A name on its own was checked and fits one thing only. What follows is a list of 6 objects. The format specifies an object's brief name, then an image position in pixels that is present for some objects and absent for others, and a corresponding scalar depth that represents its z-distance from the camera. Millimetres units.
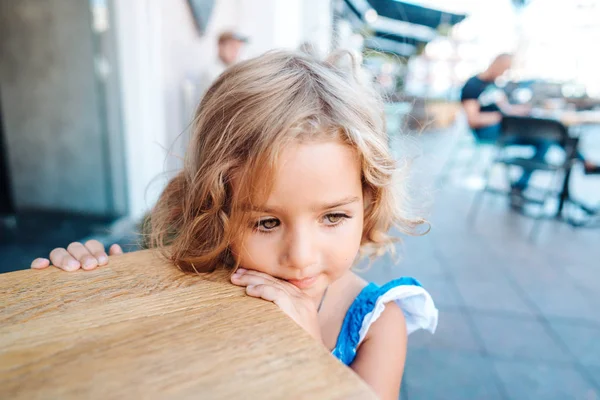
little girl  749
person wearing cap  3926
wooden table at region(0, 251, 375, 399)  374
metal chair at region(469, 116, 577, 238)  3963
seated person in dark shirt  4754
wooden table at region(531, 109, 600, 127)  3990
